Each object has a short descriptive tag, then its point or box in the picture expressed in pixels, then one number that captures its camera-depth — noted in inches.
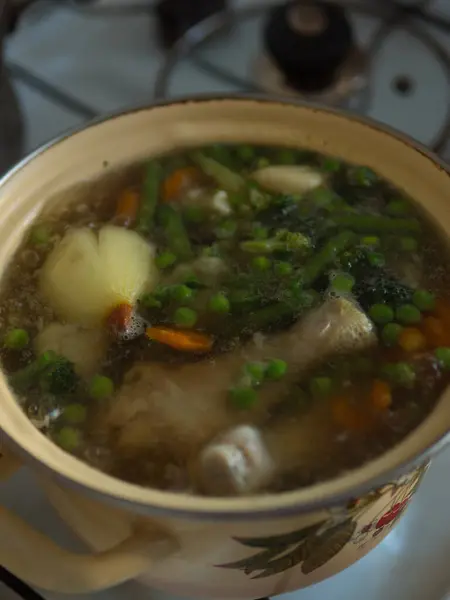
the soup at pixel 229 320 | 25.4
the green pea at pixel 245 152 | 34.6
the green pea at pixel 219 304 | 28.8
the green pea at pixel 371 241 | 31.1
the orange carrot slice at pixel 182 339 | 28.0
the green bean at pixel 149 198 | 32.4
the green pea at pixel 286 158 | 34.3
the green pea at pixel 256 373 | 27.0
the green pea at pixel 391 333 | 27.8
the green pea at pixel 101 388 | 27.0
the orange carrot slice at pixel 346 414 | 25.8
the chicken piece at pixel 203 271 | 30.2
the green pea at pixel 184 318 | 28.5
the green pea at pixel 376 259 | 30.3
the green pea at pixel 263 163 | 34.4
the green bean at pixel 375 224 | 31.4
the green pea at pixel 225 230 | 32.0
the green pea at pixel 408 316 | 28.3
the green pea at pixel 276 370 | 27.0
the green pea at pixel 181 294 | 29.2
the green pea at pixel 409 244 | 30.7
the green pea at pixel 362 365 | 27.3
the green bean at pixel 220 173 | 34.0
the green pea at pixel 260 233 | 31.5
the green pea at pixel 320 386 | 26.8
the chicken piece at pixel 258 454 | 23.6
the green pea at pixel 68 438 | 25.1
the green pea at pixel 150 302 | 29.0
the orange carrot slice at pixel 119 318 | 28.5
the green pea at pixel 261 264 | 30.3
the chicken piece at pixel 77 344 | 27.8
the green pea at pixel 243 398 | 26.3
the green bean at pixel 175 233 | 31.2
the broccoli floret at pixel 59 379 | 27.1
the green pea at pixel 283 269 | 30.1
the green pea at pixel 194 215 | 32.5
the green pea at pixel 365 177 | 32.9
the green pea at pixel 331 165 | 33.6
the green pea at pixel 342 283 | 29.4
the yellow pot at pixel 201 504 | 22.4
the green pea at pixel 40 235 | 31.4
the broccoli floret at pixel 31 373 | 27.0
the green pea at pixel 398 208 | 31.8
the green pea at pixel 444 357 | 26.8
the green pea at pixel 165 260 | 30.6
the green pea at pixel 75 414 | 26.2
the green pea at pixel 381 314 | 28.3
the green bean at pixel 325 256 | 30.1
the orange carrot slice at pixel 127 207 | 32.7
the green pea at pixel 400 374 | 26.7
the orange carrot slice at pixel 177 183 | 33.8
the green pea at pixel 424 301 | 28.8
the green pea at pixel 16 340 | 28.1
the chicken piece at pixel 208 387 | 25.8
